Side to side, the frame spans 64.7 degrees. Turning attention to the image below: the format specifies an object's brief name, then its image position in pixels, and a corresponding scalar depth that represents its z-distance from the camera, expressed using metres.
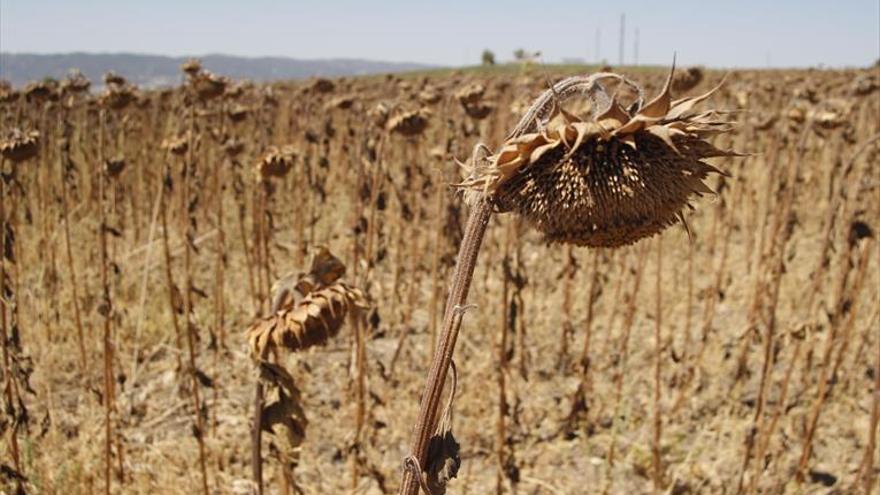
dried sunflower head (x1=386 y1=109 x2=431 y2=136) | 4.12
